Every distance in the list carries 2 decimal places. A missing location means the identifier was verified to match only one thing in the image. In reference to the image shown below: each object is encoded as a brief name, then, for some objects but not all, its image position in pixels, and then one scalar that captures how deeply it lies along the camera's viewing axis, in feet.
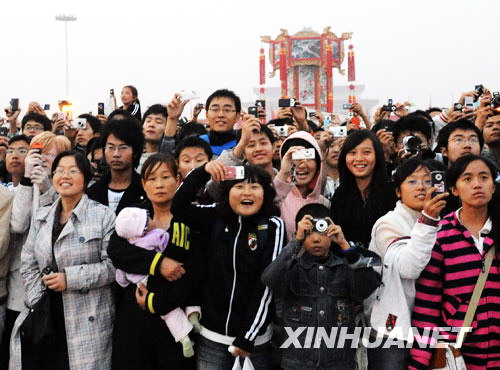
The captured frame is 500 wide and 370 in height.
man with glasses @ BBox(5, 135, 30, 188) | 10.48
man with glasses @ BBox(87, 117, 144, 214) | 9.20
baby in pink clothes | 7.38
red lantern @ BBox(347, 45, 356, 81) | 89.97
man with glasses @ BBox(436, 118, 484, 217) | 9.80
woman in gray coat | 7.92
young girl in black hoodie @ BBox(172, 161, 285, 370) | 7.17
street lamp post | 91.59
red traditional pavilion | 88.22
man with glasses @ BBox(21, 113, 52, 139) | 14.21
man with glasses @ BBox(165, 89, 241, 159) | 11.06
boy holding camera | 6.82
